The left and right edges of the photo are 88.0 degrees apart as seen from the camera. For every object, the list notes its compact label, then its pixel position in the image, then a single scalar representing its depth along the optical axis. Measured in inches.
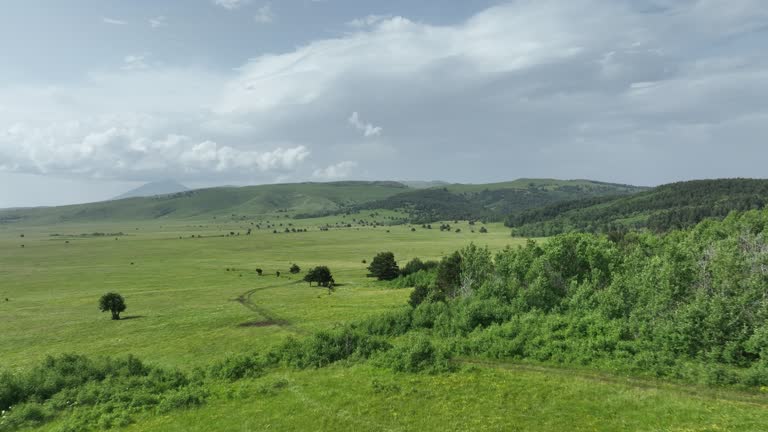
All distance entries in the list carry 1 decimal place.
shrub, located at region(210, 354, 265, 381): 1574.8
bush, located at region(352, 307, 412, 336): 2135.8
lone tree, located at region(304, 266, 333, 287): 4274.1
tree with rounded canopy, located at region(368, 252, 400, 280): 4539.9
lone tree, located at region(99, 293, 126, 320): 2938.0
